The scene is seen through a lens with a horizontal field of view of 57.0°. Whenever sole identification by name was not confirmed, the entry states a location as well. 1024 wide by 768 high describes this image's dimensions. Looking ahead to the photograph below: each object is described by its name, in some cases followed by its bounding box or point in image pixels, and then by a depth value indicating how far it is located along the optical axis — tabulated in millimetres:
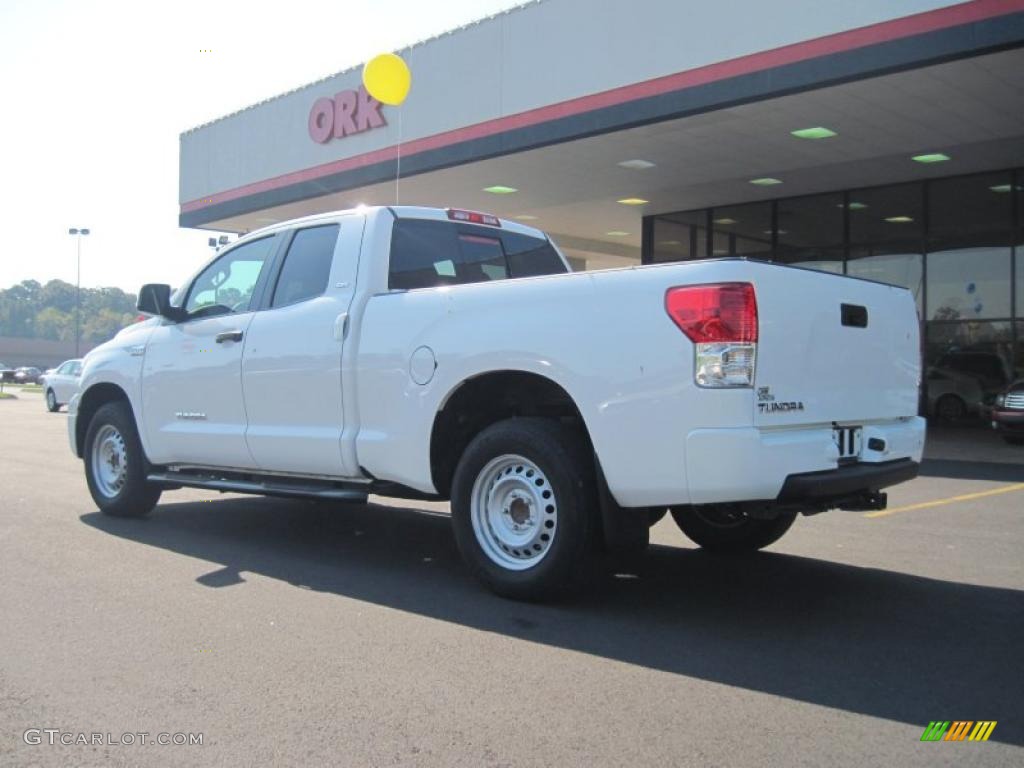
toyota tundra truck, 4262
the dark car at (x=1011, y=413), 14695
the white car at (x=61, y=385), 26234
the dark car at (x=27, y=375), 59550
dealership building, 12031
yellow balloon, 11945
